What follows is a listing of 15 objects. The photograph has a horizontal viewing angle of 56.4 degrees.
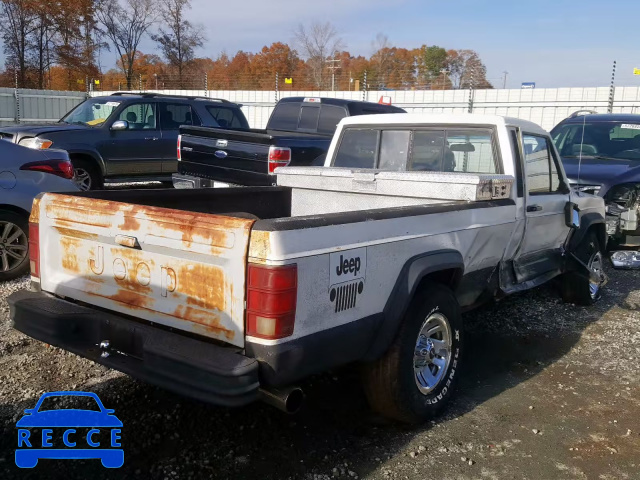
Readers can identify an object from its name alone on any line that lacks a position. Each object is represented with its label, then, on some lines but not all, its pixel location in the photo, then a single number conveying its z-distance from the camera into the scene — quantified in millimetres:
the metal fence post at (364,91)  20678
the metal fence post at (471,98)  19194
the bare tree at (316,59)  54688
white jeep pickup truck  2693
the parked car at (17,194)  6012
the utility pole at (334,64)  55278
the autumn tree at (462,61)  58544
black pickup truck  7867
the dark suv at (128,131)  10367
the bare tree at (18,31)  39500
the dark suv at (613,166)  7547
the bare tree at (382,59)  58781
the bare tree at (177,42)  48875
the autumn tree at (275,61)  59094
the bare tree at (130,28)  46625
